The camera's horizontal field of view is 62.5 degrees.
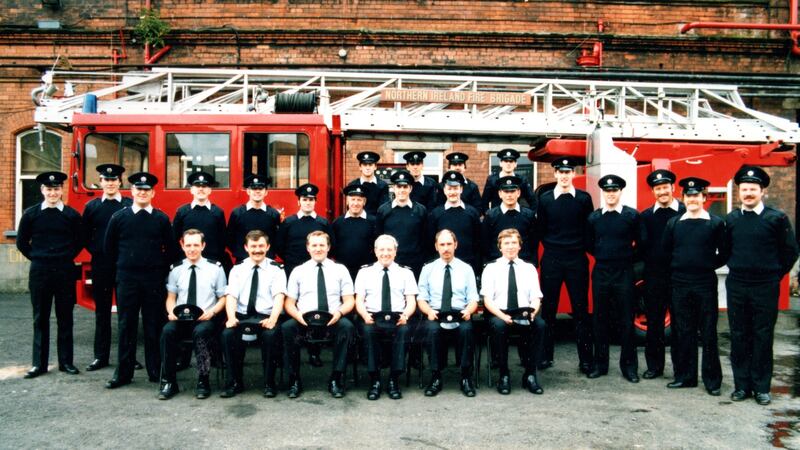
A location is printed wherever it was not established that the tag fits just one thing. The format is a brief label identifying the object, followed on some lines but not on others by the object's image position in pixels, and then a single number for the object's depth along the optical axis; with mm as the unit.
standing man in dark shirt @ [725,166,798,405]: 5461
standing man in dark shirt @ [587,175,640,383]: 6188
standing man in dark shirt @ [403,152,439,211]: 7344
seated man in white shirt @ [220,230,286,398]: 5562
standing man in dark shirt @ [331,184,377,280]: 6664
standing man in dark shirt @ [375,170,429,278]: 6559
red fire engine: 7250
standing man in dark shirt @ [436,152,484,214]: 7109
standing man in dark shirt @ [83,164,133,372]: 6578
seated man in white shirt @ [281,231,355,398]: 5617
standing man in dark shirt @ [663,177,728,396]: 5758
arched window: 12977
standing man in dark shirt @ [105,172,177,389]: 5965
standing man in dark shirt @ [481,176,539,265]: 6609
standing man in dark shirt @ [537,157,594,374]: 6391
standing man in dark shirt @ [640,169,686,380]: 6297
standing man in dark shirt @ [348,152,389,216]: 7254
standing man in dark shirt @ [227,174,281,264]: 6680
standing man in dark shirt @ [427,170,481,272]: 6609
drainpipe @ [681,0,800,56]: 12414
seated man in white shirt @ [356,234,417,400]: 5664
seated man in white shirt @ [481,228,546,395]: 5711
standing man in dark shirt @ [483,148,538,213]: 7125
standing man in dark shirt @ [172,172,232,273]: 6609
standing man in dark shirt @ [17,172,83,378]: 6270
